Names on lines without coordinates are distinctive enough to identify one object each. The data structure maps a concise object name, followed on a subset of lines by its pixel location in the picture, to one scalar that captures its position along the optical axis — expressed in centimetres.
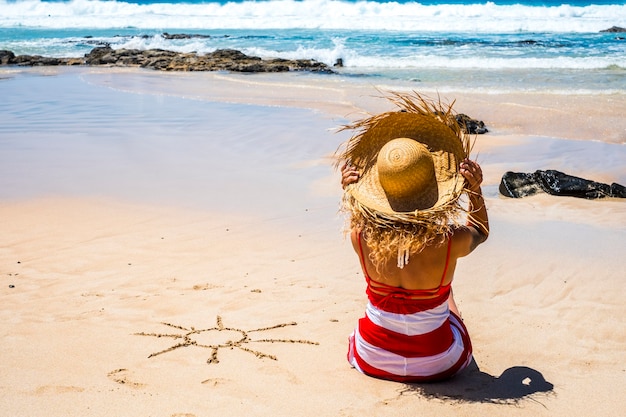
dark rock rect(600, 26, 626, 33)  3359
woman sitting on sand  293
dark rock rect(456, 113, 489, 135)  961
